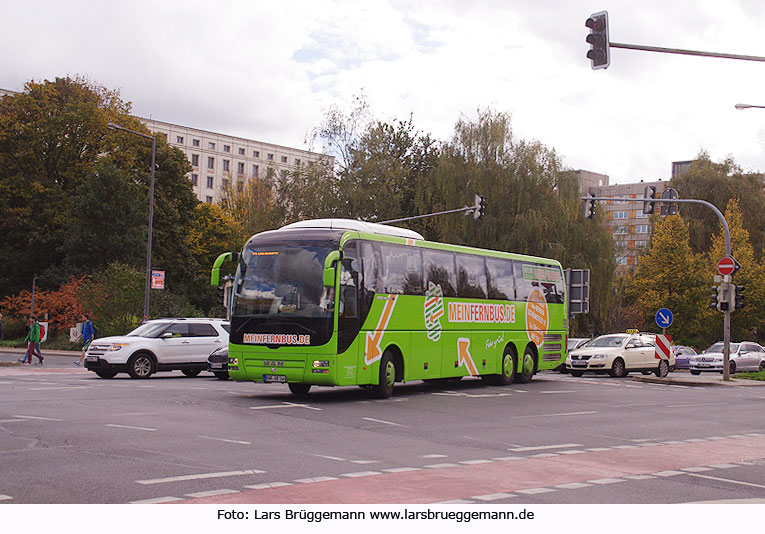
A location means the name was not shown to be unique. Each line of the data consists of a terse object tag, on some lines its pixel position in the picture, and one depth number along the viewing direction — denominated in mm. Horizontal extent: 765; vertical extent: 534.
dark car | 26016
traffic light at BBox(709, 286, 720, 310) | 31498
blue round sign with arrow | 33969
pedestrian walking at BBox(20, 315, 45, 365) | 33844
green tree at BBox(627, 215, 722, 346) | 55750
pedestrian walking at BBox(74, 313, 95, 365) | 35438
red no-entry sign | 31375
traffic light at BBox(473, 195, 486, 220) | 35438
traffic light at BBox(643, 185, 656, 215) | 32688
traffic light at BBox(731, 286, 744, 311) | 31000
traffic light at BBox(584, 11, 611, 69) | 15562
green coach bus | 18438
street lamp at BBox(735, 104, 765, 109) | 26630
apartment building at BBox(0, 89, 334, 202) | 125000
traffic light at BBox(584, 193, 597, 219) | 33188
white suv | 25703
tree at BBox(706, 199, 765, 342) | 56750
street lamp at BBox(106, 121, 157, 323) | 40406
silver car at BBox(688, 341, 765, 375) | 44625
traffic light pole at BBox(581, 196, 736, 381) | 31172
